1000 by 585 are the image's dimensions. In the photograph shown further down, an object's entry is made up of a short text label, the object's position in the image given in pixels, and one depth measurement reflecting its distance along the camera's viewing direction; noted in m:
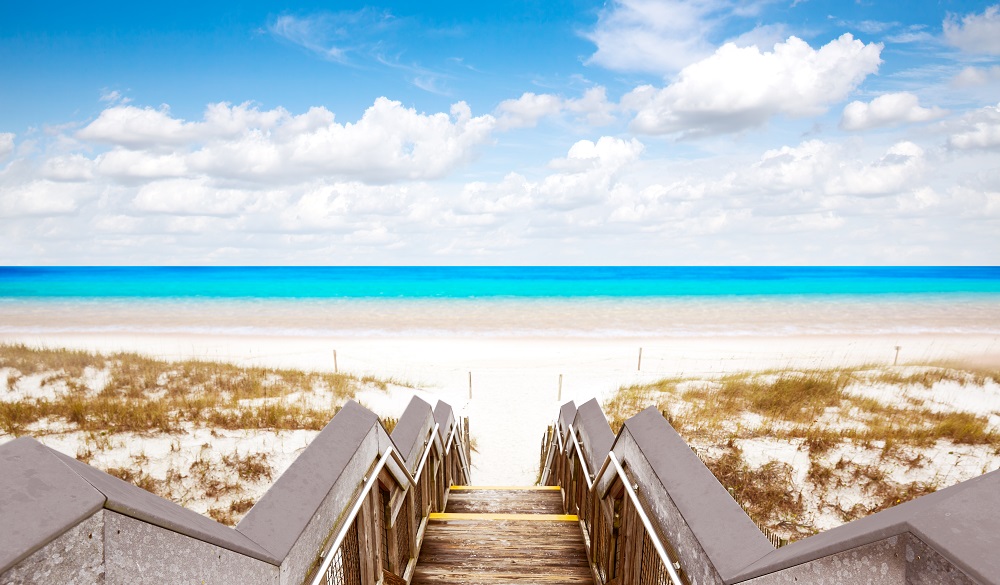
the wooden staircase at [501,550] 4.60
